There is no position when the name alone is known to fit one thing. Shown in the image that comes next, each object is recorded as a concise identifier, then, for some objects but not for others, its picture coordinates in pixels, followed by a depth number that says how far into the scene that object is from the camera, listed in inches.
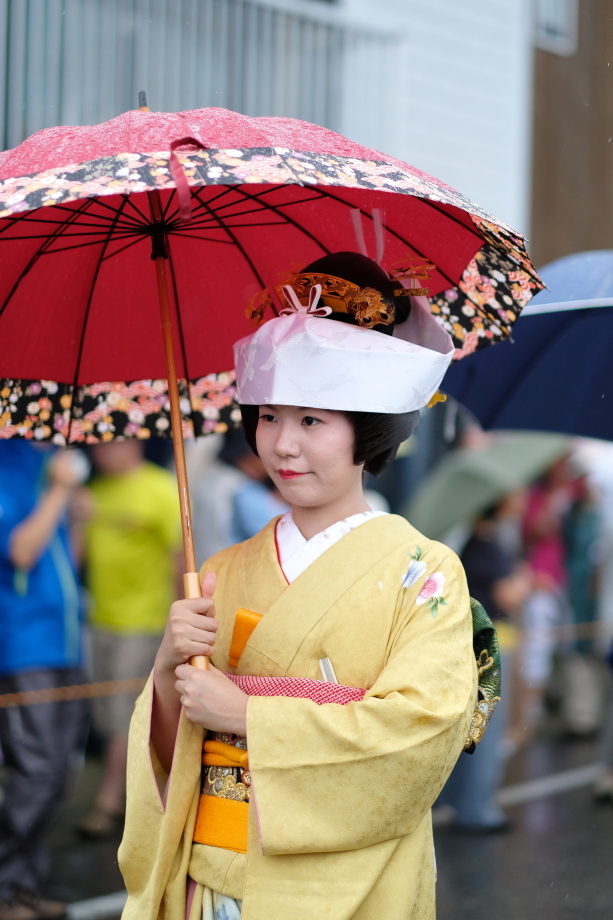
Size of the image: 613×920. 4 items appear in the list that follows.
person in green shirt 406.6
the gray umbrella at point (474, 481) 488.1
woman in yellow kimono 151.6
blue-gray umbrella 258.1
